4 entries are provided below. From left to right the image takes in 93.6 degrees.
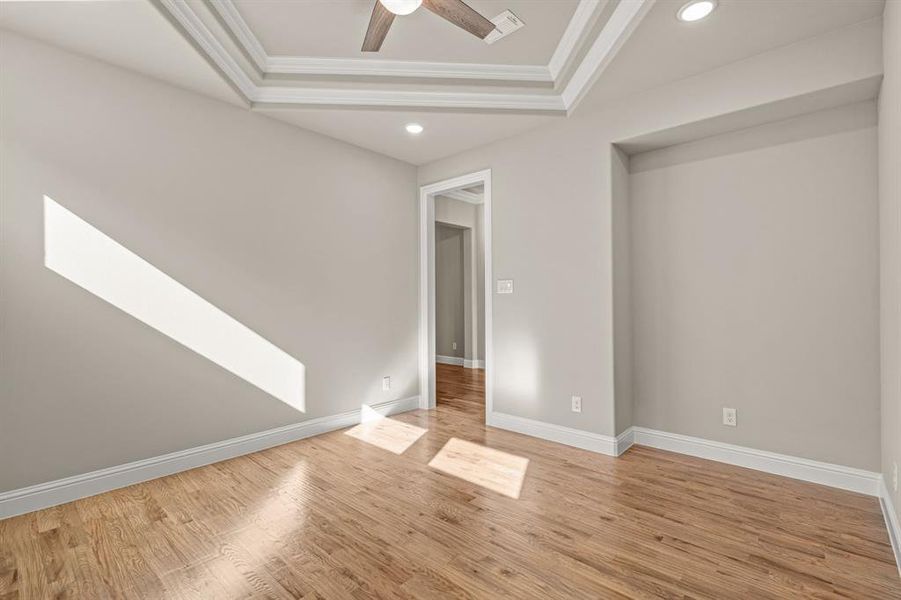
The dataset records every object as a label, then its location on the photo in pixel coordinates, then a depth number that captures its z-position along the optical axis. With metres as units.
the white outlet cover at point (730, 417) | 2.99
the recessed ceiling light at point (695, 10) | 2.12
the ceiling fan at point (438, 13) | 2.00
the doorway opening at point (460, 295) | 6.52
